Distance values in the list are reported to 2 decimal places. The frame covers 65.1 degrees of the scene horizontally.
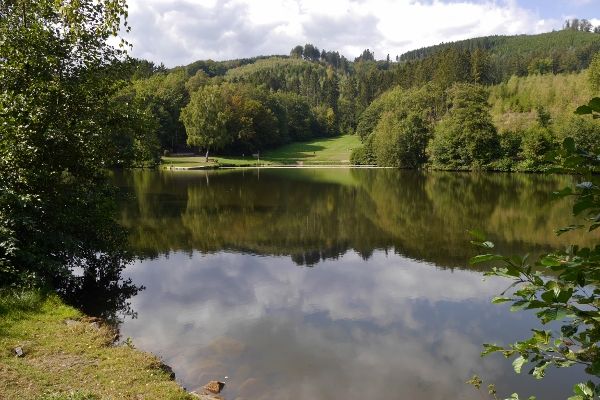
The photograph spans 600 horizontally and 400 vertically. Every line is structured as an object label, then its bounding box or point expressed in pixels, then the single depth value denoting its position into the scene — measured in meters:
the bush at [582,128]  69.56
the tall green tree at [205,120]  93.94
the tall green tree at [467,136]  79.81
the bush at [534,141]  73.06
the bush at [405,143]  88.06
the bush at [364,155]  100.12
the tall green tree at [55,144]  14.48
